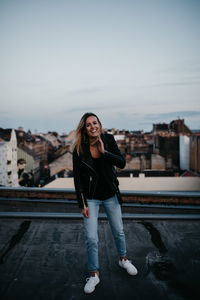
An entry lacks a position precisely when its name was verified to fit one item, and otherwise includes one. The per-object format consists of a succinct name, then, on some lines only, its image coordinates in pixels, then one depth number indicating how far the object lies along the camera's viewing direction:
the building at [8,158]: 33.56
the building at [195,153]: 33.25
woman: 2.26
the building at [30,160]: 39.47
